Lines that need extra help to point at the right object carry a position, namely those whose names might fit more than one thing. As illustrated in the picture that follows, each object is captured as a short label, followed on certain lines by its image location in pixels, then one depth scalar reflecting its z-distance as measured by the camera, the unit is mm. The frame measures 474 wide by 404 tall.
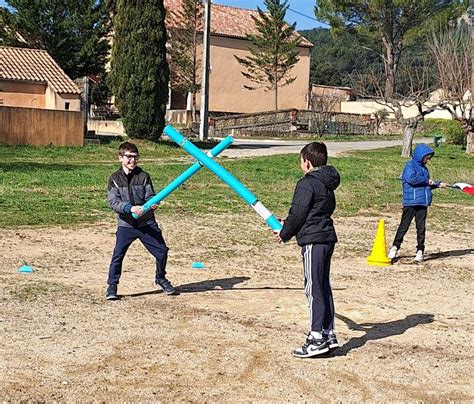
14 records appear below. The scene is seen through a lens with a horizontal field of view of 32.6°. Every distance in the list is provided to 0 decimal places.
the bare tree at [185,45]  51219
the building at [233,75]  58750
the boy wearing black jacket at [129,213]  8039
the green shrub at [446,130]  39688
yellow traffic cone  11098
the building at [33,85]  33688
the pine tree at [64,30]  39250
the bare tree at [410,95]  30078
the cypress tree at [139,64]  29922
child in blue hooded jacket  11414
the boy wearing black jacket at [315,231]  6316
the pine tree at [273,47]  54250
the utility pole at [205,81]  32375
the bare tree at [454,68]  34438
